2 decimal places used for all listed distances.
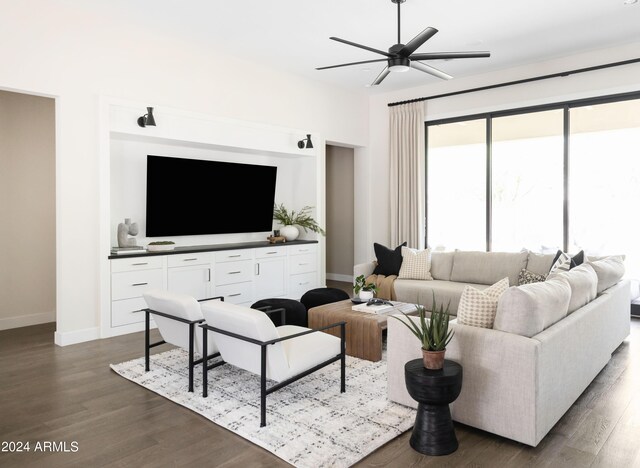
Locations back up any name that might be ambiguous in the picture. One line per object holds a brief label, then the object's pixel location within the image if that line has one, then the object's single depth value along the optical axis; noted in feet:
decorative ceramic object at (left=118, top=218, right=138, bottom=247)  17.11
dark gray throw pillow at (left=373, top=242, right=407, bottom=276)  19.94
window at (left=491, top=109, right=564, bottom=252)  20.95
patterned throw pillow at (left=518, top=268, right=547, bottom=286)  15.92
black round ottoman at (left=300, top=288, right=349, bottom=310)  16.38
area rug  8.39
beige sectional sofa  8.23
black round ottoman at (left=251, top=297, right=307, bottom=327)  14.80
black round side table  8.06
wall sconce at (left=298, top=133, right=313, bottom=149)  22.72
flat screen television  18.58
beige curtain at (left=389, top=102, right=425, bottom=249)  24.63
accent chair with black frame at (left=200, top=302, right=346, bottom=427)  9.27
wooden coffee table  13.16
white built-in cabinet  16.22
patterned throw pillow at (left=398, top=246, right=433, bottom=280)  19.19
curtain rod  18.79
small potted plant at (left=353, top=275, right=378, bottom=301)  15.29
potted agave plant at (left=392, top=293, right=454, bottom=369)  8.26
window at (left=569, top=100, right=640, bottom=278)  19.13
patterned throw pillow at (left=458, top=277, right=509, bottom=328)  9.16
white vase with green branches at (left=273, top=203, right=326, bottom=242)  23.17
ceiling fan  13.51
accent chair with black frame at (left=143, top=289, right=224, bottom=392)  11.02
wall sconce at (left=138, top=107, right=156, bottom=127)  16.58
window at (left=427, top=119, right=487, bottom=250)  23.34
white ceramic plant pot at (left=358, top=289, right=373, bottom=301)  15.19
